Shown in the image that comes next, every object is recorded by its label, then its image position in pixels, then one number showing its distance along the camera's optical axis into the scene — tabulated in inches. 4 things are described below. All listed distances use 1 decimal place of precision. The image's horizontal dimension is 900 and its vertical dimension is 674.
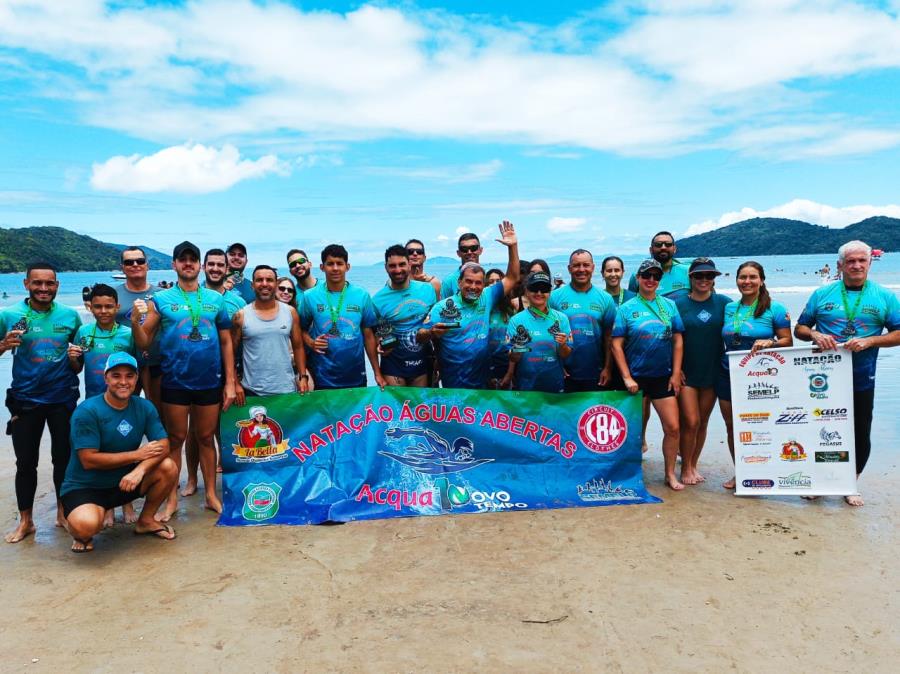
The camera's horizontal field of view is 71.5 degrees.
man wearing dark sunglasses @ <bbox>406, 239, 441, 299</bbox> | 271.7
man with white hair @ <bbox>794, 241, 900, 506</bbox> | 201.8
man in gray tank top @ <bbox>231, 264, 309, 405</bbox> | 203.9
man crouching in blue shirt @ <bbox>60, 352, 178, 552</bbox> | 174.7
